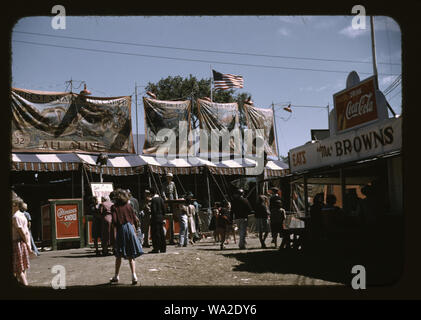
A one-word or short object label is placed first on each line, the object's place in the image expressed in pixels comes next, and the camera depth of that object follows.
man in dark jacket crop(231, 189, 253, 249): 11.30
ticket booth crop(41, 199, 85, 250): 12.09
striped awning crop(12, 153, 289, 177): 15.41
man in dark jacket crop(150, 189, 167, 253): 10.49
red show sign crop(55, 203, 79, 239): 12.20
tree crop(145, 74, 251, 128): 35.75
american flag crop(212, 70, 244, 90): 22.74
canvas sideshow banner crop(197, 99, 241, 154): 21.25
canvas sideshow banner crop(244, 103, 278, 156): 22.91
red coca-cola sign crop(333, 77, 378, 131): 8.85
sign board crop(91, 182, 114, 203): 13.40
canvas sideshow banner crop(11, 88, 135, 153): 15.83
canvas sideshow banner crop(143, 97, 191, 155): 19.48
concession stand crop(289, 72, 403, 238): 7.57
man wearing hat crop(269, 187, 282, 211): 11.19
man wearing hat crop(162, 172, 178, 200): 12.94
